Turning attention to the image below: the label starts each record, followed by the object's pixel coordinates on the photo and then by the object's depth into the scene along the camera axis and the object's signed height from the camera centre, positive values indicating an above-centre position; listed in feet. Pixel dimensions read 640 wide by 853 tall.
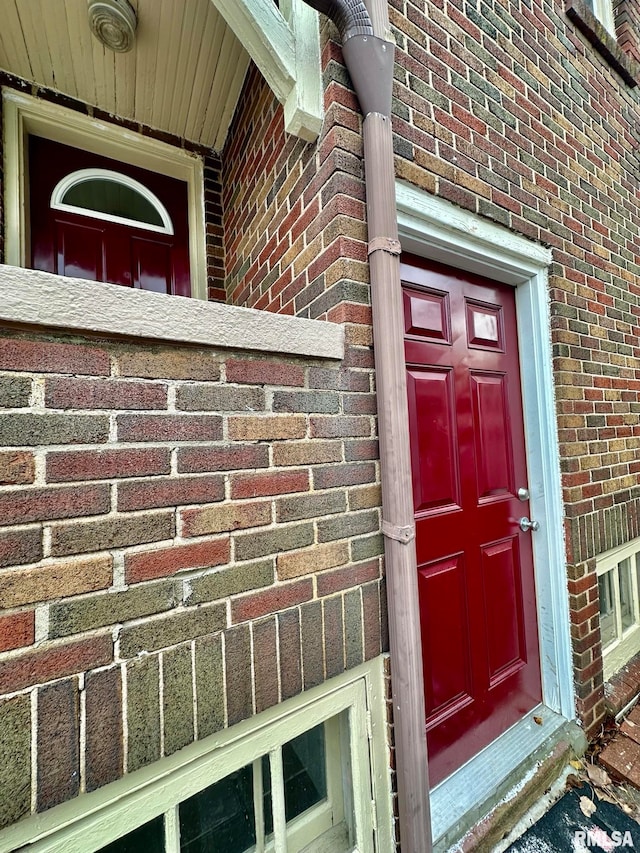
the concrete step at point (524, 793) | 4.68 -4.78
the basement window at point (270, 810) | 3.34 -3.52
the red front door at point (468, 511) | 5.38 -1.15
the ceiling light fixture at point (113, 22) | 5.13 +5.82
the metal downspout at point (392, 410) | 3.91 +0.29
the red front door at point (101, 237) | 6.54 +3.82
